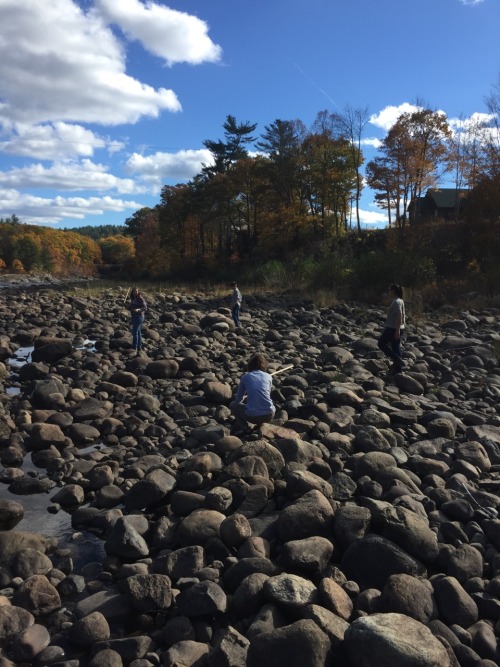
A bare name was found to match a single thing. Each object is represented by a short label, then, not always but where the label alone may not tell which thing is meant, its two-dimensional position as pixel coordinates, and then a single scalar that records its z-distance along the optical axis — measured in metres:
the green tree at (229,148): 49.78
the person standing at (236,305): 16.75
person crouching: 7.01
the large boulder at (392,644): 3.00
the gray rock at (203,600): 3.79
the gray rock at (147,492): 5.51
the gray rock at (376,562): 4.02
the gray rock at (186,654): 3.35
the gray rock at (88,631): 3.65
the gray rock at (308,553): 4.11
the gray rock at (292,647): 3.11
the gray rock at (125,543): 4.65
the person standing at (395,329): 10.18
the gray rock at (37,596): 4.00
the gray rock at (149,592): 3.94
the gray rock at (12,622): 3.67
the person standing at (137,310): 12.55
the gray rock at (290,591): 3.63
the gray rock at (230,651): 3.26
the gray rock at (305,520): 4.54
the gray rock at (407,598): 3.60
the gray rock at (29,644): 3.53
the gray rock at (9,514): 5.39
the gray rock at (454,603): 3.66
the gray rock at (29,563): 4.41
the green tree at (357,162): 43.38
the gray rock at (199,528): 4.71
